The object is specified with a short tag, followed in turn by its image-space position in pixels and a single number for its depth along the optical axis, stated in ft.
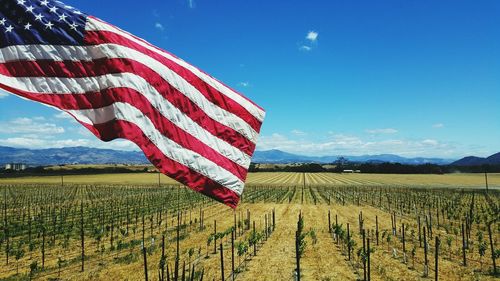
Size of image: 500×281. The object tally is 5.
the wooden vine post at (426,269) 55.46
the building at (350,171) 521.24
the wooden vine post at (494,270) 56.21
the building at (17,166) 617.21
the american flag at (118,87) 16.01
